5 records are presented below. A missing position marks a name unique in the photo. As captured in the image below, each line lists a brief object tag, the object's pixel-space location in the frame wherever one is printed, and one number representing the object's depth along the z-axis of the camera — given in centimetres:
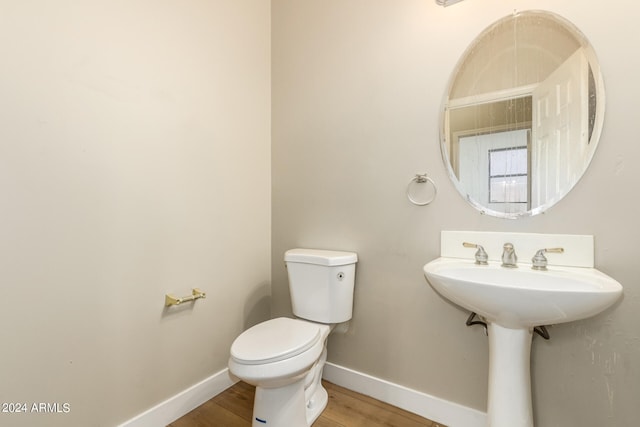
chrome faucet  117
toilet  111
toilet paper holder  137
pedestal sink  86
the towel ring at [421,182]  138
